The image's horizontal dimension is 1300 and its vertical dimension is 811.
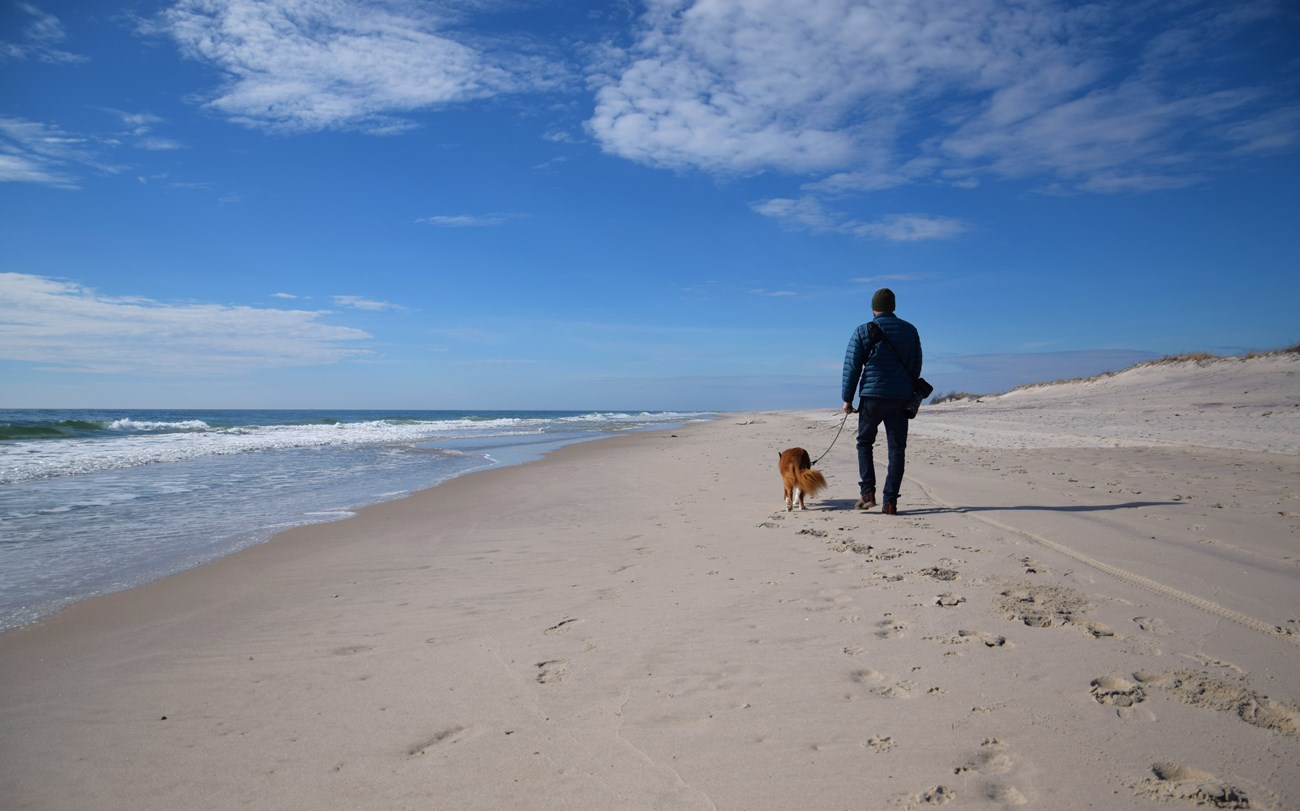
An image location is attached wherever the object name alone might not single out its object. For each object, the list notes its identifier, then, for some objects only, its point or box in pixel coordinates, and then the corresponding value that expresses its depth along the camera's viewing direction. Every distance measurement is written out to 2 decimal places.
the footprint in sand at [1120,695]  2.28
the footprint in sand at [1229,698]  2.16
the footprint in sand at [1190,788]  1.80
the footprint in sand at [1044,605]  3.18
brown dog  6.78
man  6.46
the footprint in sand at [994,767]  1.89
